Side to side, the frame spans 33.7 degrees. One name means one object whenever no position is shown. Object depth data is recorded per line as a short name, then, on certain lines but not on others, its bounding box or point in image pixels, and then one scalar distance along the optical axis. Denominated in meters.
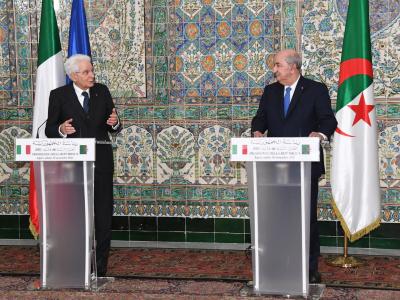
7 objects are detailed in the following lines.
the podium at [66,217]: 4.21
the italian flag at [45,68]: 5.62
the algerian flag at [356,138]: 5.06
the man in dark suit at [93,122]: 4.43
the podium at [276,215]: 3.90
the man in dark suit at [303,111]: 4.29
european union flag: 5.63
